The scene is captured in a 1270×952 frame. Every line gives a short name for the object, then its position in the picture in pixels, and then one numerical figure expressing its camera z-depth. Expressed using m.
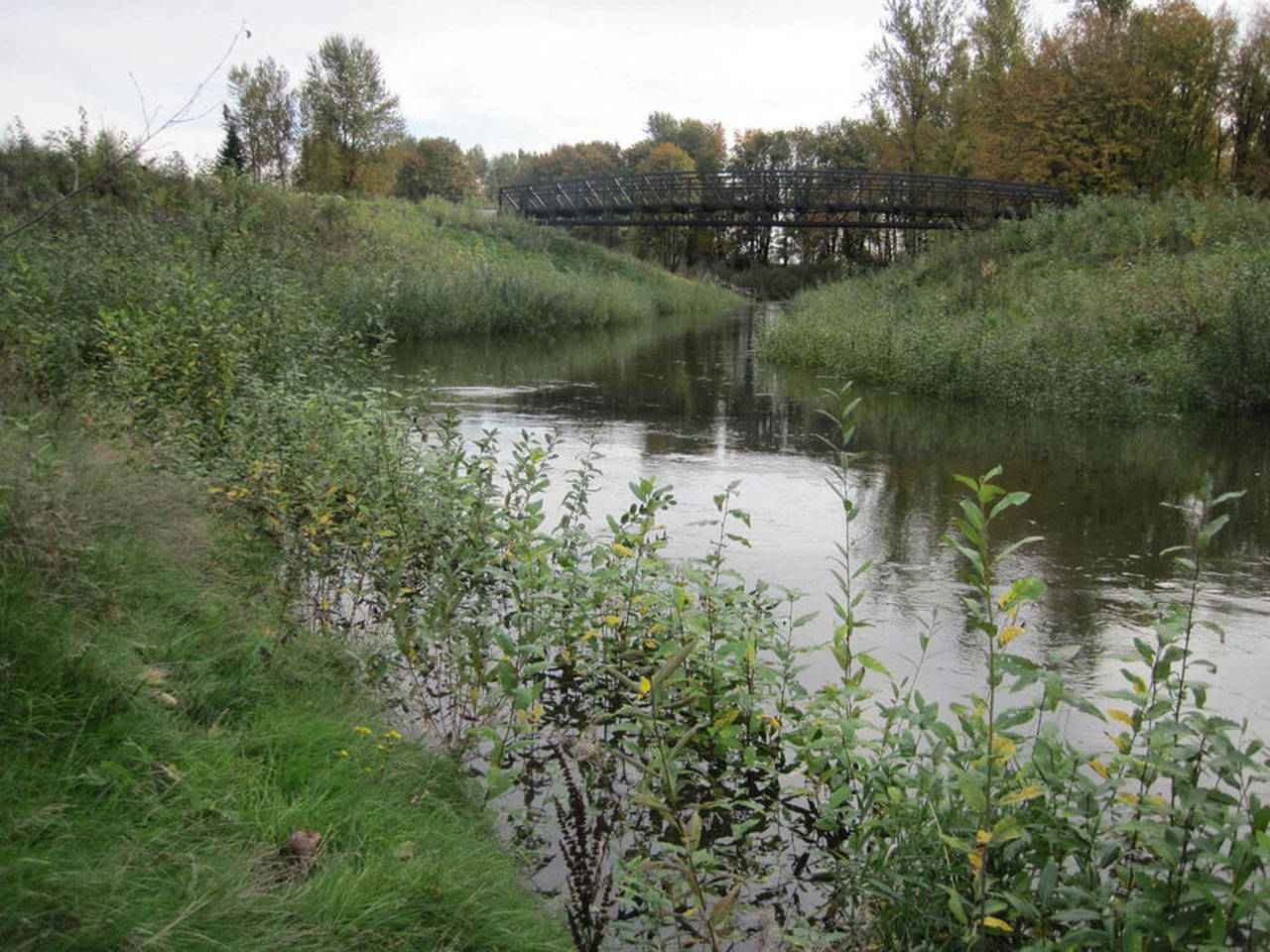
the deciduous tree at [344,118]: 46.41
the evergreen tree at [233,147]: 41.72
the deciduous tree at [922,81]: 45.59
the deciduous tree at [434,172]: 76.19
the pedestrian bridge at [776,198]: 35.59
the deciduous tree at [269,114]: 48.88
